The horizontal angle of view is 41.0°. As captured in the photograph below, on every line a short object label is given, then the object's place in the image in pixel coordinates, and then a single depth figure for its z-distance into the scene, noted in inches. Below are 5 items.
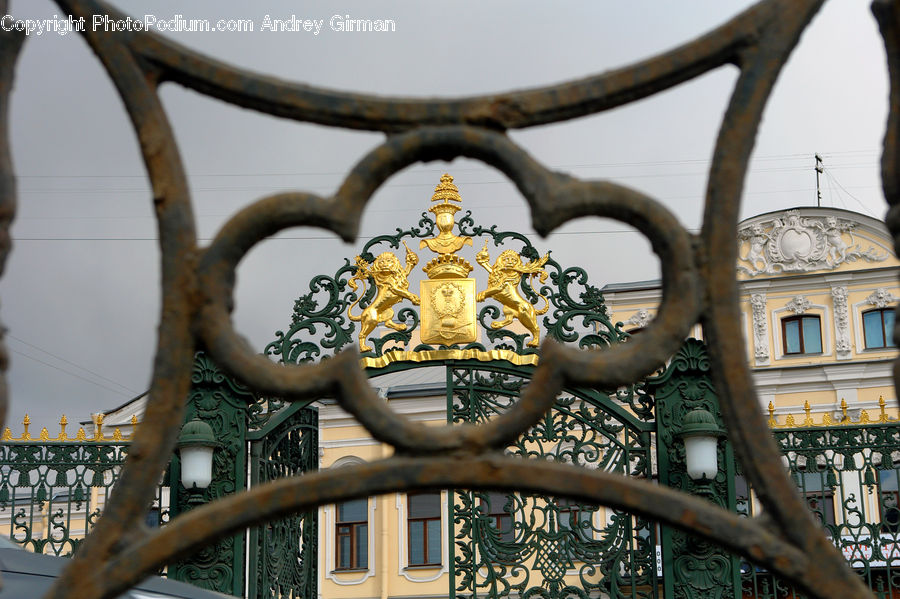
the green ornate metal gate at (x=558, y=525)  343.6
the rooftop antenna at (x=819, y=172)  1078.4
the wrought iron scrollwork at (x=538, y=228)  61.5
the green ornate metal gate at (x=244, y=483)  330.6
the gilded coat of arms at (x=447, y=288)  361.1
